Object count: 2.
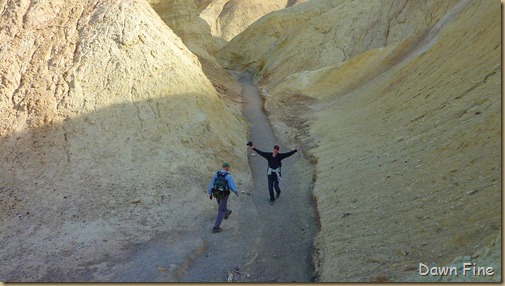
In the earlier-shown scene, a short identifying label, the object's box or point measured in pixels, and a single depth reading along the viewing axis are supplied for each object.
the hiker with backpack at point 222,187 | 9.47
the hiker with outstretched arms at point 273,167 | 11.14
